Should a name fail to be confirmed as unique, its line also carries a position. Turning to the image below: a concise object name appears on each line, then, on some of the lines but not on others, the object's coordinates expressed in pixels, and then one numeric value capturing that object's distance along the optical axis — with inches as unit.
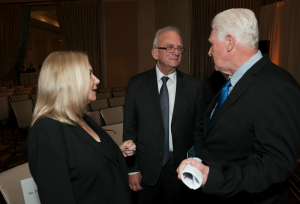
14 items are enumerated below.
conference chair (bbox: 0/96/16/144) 189.6
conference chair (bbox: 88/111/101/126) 119.9
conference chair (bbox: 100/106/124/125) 126.5
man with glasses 71.5
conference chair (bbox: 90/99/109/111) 171.3
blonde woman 41.8
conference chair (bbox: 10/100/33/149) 169.9
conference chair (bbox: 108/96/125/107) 183.0
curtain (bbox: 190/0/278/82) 356.8
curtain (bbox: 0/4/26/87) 422.0
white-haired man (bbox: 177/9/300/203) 39.0
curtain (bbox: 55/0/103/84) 393.4
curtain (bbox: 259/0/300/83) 245.8
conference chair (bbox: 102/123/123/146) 93.6
